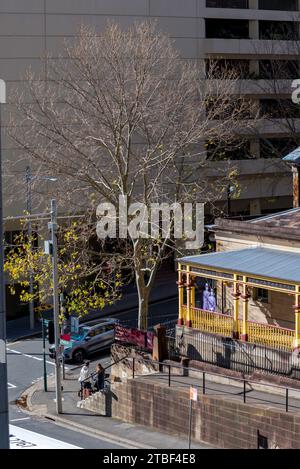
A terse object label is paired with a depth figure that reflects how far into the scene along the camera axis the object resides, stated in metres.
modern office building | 47.88
